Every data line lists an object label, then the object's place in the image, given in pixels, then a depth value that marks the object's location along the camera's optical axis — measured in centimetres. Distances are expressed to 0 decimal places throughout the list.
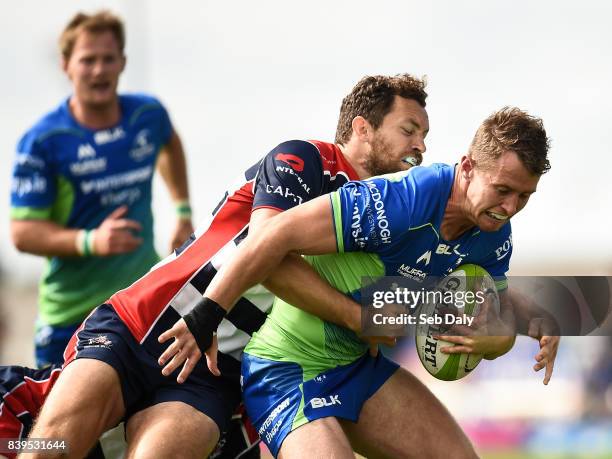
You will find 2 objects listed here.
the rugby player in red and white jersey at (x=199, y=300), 1177
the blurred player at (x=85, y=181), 1789
